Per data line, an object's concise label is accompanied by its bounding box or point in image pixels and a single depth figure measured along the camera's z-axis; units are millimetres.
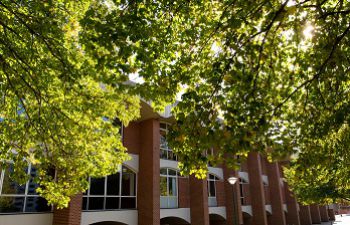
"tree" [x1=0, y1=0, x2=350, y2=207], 6316
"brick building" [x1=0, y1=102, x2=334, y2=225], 13727
